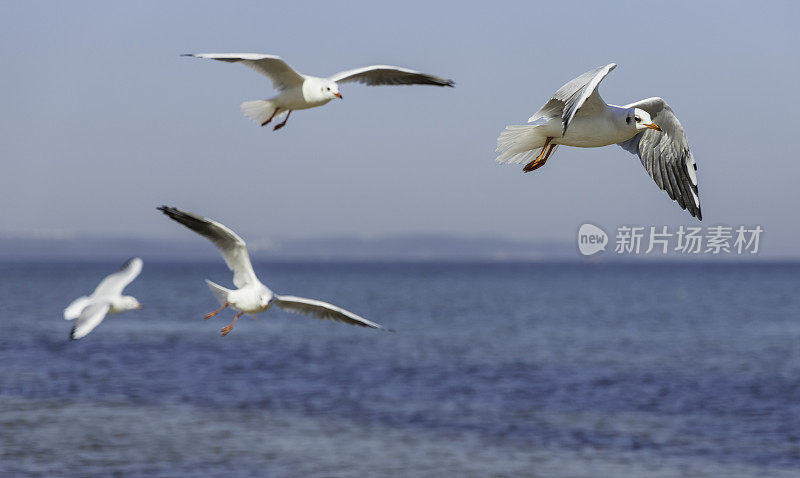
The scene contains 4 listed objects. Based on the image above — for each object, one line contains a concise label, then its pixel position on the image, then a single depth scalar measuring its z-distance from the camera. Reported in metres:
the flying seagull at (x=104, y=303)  17.23
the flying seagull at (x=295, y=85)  15.48
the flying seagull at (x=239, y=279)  15.32
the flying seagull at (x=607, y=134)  11.40
